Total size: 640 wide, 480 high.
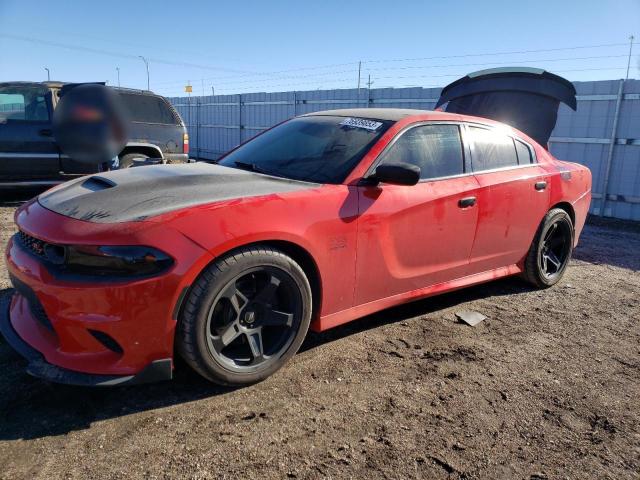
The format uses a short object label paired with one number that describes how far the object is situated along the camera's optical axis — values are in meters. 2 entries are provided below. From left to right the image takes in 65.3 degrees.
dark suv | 7.32
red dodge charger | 2.40
